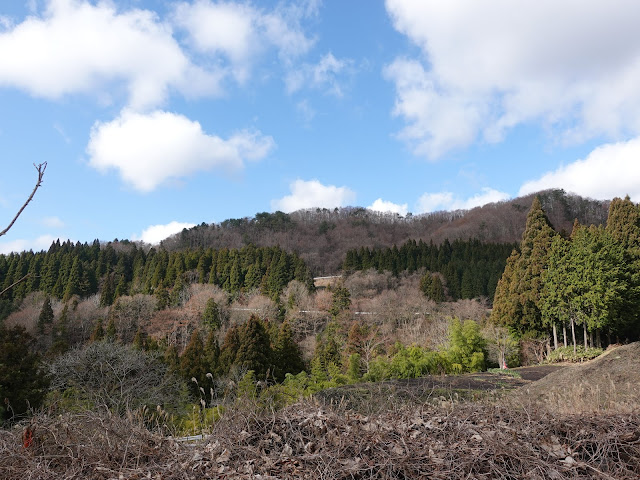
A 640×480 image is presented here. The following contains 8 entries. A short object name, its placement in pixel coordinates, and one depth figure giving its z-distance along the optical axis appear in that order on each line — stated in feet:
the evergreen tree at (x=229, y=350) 69.76
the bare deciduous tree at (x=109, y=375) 45.24
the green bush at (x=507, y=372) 37.24
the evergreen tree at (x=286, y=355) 73.00
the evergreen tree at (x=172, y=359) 65.10
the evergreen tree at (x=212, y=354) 70.51
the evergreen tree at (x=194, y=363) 64.90
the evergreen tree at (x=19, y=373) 40.75
